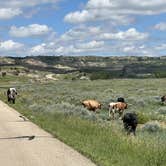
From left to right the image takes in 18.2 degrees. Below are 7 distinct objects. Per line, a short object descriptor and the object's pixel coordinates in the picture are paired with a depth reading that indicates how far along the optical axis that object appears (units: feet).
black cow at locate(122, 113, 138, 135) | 63.97
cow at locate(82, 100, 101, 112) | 106.83
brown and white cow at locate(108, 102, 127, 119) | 95.55
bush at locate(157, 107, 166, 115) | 104.16
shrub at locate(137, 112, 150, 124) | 85.97
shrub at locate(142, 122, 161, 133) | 70.79
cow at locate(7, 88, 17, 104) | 138.26
